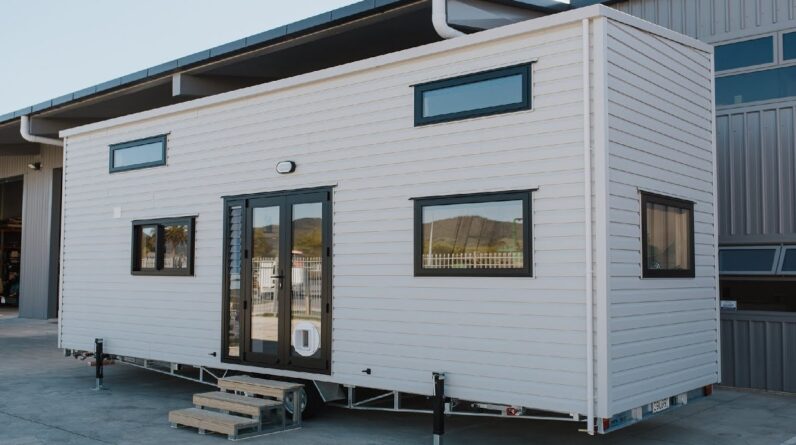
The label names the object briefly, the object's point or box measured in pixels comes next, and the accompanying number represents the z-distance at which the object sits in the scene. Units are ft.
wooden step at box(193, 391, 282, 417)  23.30
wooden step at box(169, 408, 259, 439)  22.56
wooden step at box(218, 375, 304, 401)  23.95
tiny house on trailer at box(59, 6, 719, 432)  19.20
